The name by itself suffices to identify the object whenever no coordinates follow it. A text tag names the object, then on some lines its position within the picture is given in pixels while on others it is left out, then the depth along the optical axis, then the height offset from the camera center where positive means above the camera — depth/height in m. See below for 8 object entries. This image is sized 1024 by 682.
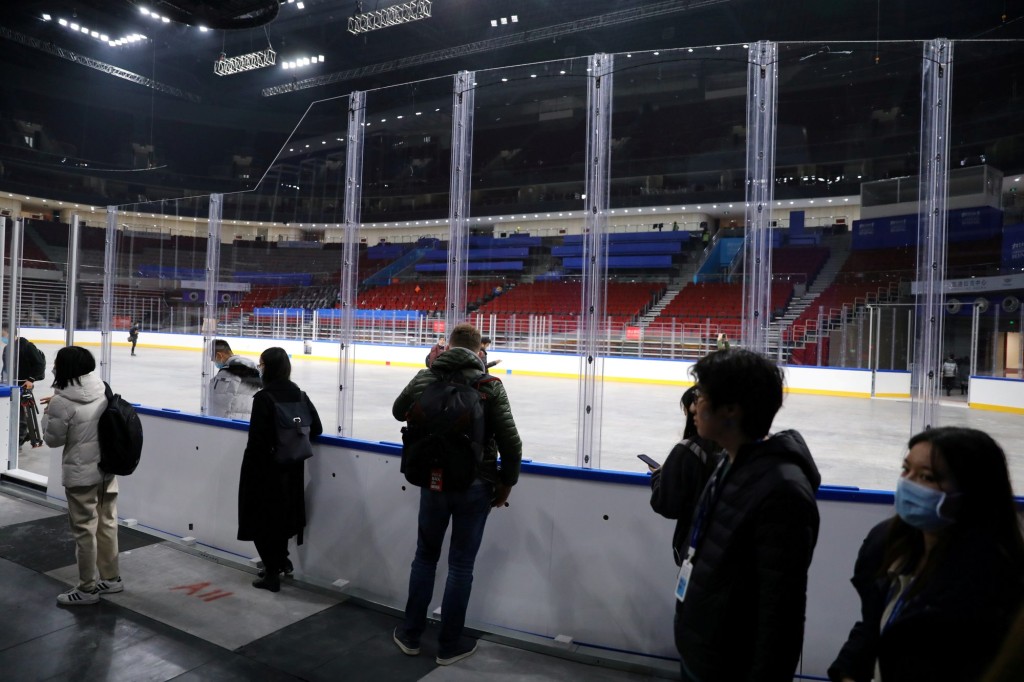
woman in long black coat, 3.20 -0.79
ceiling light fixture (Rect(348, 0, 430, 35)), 13.01 +6.67
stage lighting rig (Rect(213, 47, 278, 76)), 15.70 +6.87
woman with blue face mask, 1.01 -0.36
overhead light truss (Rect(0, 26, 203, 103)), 17.78 +7.73
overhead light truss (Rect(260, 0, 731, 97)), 13.66 +7.27
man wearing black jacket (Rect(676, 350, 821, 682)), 1.17 -0.35
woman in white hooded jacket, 2.98 -0.53
